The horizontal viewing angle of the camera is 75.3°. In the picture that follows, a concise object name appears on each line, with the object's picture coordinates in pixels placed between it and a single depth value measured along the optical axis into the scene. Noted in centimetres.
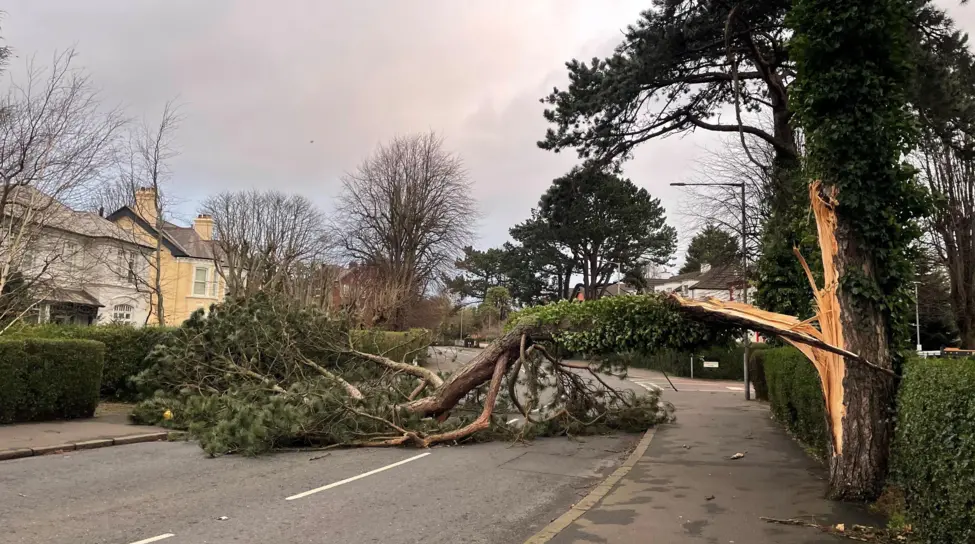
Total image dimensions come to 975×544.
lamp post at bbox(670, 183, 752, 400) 2108
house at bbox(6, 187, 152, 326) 1720
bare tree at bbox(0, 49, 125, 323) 1564
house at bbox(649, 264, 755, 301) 2735
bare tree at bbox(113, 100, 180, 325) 2662
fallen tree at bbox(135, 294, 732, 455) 1045
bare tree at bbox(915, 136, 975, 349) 2441
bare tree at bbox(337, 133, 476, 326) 4200
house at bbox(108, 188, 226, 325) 3764
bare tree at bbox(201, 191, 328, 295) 2918
